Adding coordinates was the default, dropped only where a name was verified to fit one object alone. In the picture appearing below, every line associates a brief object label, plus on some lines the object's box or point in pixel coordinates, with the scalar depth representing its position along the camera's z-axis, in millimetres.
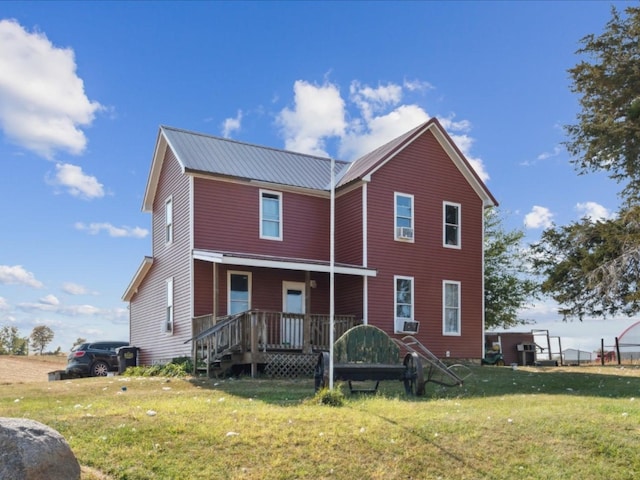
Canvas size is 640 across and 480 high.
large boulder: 5777
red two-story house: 19391
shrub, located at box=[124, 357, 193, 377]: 17752
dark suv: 21922
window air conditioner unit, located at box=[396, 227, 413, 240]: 21188
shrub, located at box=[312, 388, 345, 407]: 9984
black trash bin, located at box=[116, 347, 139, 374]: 21500
